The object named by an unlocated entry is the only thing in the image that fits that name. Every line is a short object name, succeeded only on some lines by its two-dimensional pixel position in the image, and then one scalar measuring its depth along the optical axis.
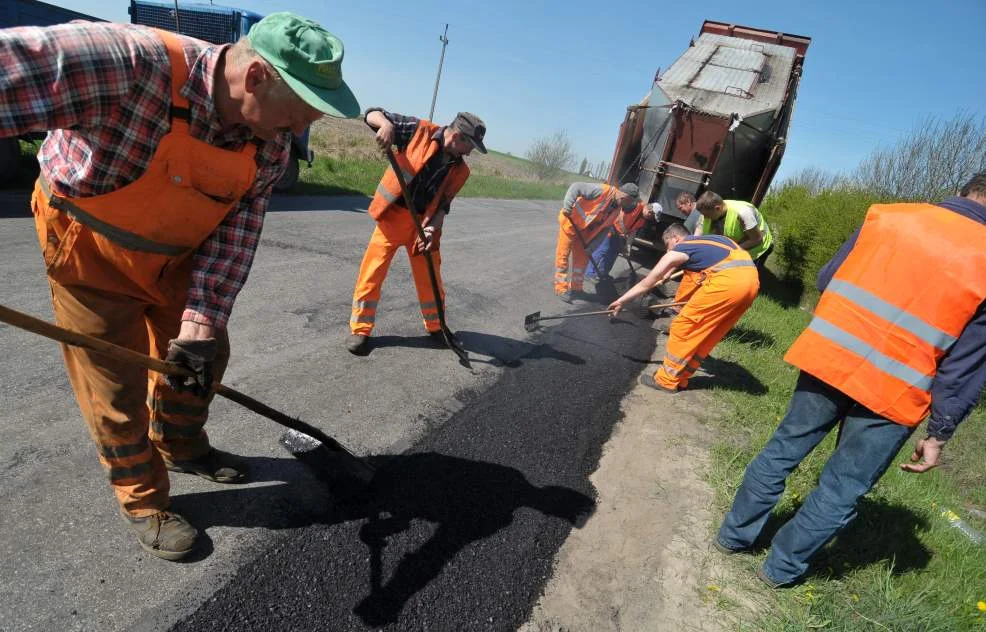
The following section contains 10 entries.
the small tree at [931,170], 13.24
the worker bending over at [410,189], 3.66
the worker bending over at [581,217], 6.51
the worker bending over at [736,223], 5.69
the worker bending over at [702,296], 4.16
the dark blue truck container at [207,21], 8.10
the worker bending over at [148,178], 1.32
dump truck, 7.68
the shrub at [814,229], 8.02
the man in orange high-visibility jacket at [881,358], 1.98
